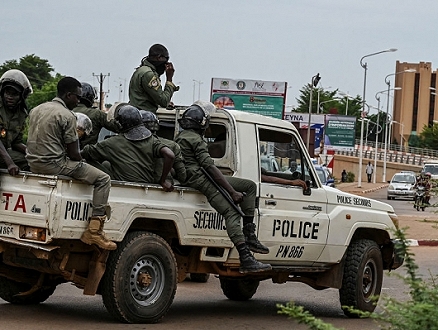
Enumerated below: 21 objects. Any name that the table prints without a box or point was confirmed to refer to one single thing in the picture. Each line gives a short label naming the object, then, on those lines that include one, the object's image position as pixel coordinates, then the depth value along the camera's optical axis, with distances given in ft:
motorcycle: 122.72
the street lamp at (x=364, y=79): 217.93
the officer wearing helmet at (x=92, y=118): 34.04
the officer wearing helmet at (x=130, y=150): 31.71
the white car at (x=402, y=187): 180.04
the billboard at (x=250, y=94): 194.29
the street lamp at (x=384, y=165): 298.35
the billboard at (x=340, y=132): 288.51
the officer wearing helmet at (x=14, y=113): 31.65
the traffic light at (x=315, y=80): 165.19
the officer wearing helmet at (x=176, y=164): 32.09
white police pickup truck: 29.17
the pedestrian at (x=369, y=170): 284.59
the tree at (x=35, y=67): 386.40
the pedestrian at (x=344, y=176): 279.90
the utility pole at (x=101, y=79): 221.25
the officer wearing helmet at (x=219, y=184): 32.19
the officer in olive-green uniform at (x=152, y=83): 34.78
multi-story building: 490.90
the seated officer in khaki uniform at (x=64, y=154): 28.81
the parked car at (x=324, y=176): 121.35
